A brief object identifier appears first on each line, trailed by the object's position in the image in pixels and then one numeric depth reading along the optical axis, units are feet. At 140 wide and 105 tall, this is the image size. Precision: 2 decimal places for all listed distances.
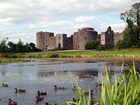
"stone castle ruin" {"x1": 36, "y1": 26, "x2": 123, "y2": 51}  337.06
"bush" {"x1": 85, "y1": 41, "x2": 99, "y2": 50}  302.03
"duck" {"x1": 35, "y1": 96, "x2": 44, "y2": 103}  39.74
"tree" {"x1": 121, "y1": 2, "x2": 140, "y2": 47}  194.74
